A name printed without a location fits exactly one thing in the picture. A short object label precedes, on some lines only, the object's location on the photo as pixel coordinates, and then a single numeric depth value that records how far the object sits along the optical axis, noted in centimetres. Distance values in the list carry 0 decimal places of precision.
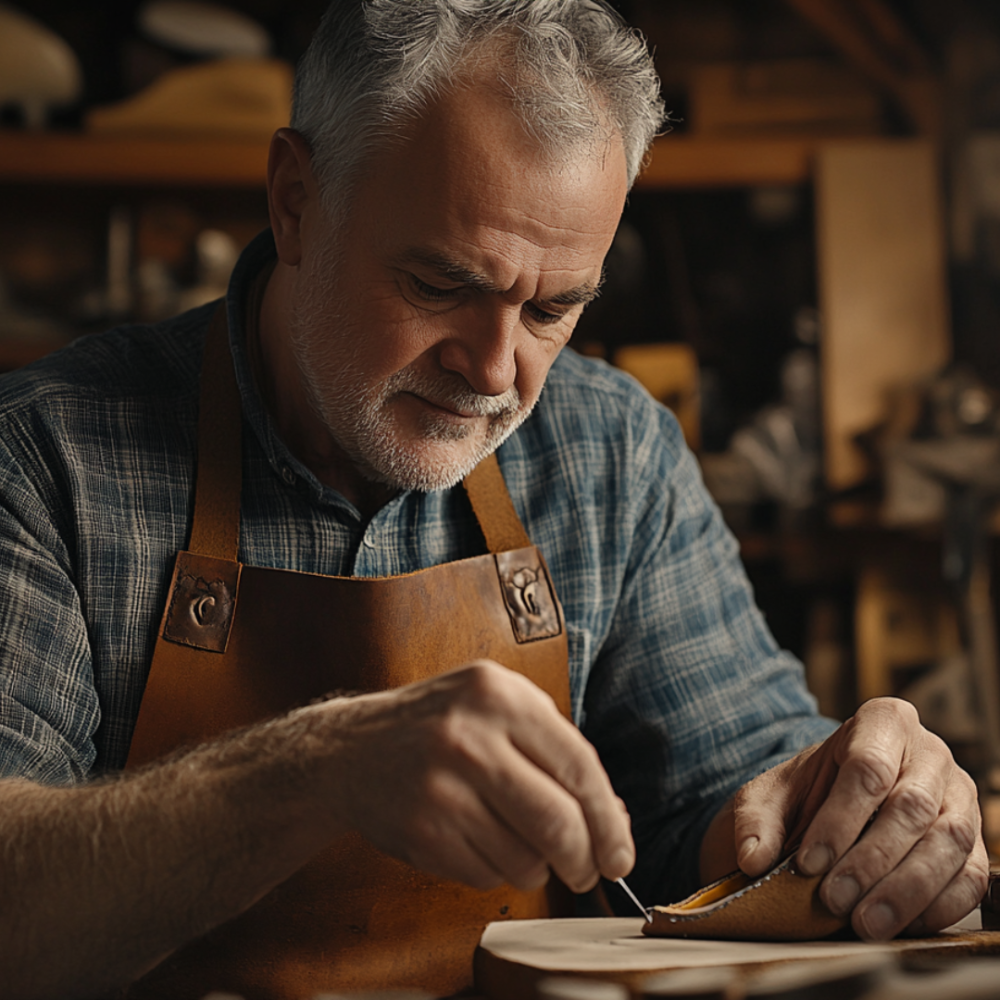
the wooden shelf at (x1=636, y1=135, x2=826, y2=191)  264
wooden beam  247
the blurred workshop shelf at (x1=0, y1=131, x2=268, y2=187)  253
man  89
